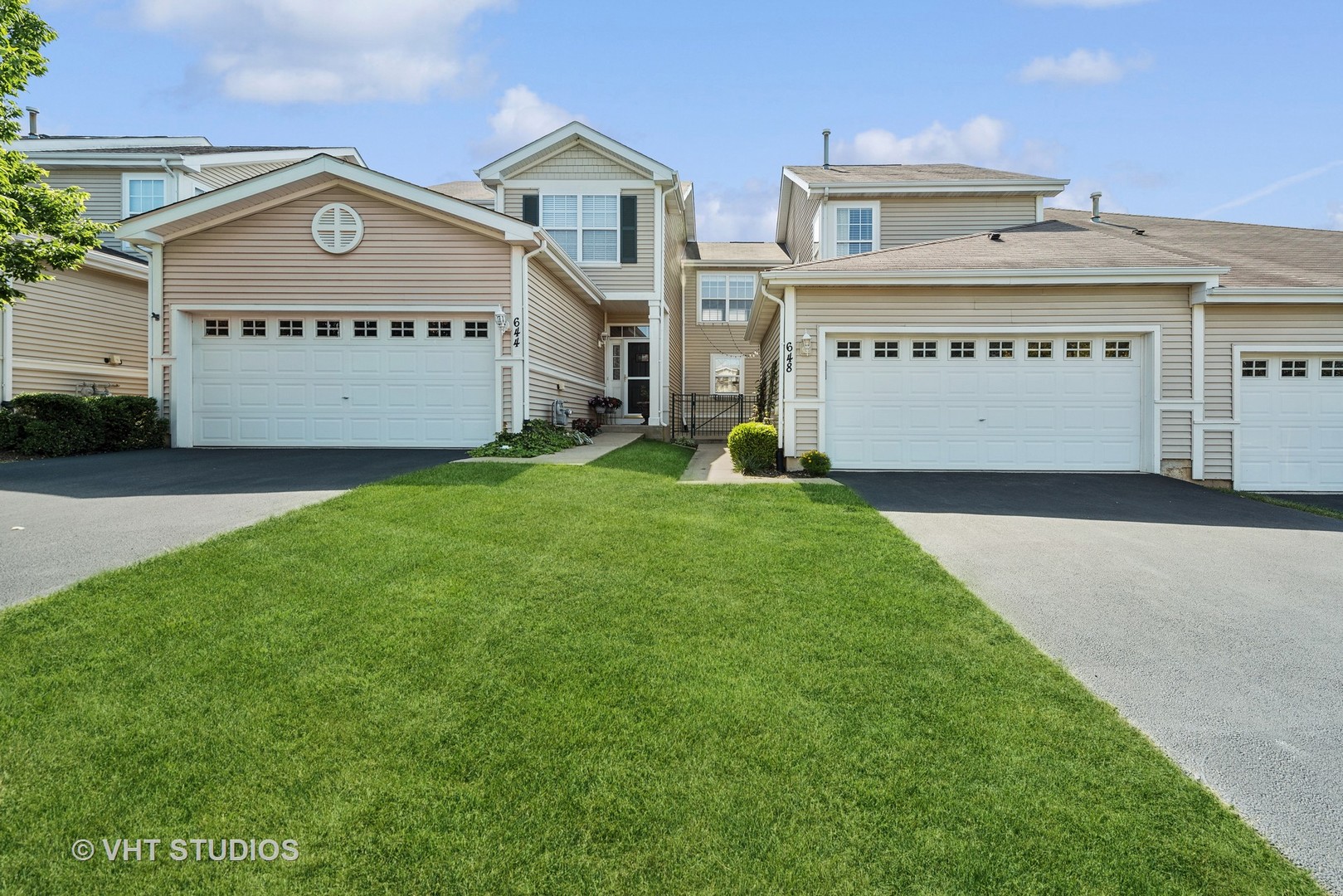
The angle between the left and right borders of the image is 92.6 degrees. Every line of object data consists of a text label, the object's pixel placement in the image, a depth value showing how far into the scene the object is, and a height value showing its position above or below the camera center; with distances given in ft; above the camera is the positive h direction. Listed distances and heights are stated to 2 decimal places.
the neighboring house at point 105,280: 38.99 +9.59
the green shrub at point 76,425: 32.04 -0.15
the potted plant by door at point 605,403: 51.70 +1.32
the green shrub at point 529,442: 32.86 -1.23
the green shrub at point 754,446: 30.27 -1.29
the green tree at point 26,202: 28.84 +10.45
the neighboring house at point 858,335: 30.99 +4.38
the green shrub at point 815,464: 30.42 -2.12
